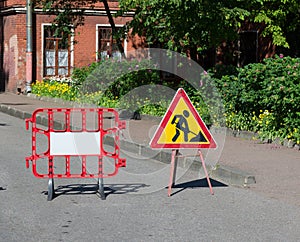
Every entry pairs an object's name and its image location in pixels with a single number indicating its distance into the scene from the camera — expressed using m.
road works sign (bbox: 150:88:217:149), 9.01
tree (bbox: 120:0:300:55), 16.20
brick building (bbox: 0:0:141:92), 31.45
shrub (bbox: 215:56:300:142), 13.11
